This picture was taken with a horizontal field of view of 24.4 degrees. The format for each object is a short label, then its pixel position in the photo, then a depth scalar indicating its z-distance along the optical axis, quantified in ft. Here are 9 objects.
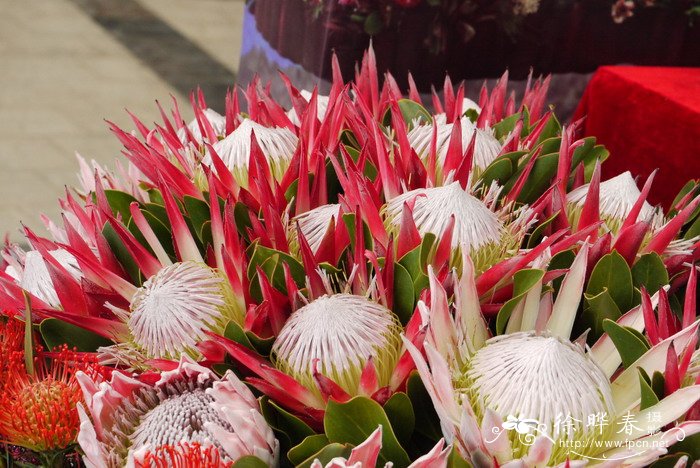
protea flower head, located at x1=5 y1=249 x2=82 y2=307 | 3.05
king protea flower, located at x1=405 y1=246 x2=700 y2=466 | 2.67
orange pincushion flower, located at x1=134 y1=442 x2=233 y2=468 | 2.61
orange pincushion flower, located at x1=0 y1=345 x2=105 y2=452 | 2.74
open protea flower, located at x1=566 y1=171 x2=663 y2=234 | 3.28
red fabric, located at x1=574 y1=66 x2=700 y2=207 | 5.20
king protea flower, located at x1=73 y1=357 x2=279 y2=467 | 2.65
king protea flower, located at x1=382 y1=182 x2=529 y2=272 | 3.00
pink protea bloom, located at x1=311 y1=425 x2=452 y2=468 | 2.58
